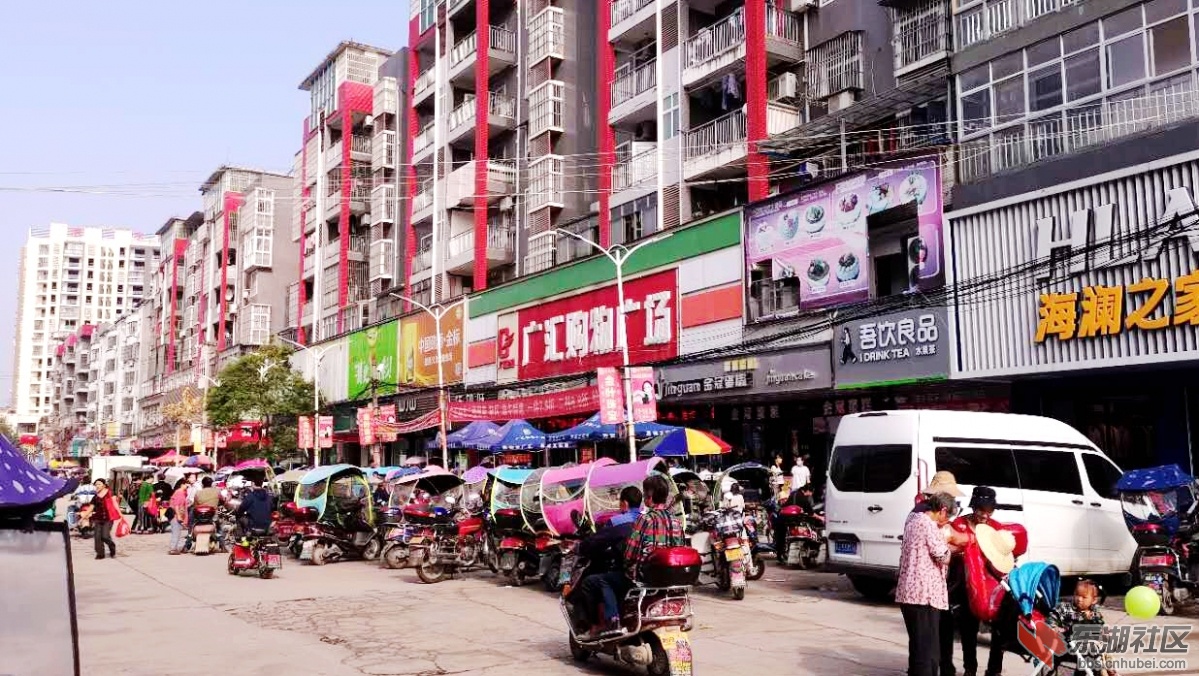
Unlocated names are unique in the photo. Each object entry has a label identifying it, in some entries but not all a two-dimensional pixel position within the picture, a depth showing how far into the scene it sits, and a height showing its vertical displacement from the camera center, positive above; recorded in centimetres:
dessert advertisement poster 2130 +447
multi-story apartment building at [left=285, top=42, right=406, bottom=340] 5059 +1269
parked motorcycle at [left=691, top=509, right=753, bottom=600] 1364 -166
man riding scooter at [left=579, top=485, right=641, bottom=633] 888 -119
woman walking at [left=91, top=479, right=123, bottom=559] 2122 -163
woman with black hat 812 -154
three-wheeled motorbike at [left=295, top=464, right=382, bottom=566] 1992 -167
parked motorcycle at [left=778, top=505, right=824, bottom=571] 1719 -185
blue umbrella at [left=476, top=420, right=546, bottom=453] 2781 -21
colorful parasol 2208 -39
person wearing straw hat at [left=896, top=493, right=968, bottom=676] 754 -124
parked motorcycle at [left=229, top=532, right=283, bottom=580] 1744 -208
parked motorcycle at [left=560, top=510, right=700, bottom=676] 809 -154
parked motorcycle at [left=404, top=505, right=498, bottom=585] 1617 -183
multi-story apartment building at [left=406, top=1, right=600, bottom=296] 3825 +1181
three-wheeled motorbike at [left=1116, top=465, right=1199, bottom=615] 1195 -130
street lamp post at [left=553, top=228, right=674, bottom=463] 2236 +193
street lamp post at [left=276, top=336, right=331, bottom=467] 4198 +240
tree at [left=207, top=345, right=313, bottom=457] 4850 +186
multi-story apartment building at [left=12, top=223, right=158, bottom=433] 16038 +2282
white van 1238 -75
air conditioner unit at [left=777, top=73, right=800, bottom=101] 2792 +920
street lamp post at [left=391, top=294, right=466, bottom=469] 3205 +372
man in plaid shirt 859 -89
